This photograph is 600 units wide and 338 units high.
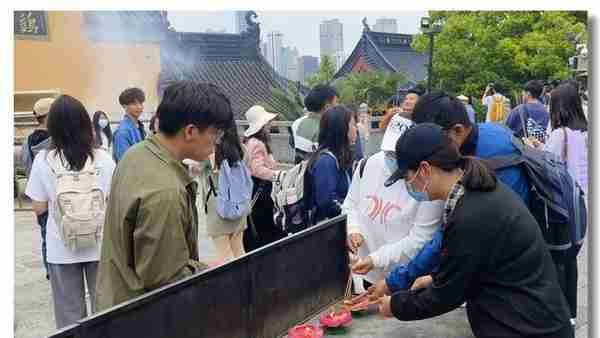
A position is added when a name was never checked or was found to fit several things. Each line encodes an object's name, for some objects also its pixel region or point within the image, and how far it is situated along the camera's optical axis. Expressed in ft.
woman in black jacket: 5.75
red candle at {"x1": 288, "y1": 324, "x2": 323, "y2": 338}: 7.84
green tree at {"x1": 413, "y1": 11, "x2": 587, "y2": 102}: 49.78
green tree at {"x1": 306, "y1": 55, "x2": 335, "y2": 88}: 75.92
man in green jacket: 5.16
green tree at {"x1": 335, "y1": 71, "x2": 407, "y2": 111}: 56.85
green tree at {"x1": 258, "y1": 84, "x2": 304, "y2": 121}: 54.85
